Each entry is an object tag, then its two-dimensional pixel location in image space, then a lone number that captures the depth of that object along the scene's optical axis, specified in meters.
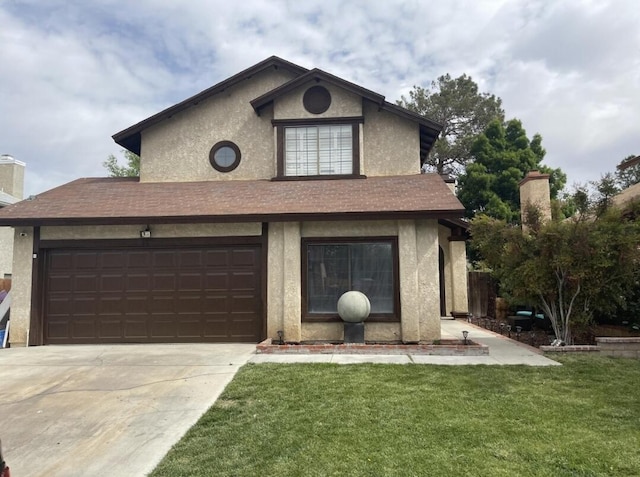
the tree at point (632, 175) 30.45
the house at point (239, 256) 10.22
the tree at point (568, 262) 8.52
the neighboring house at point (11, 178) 21.11
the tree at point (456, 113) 33.00
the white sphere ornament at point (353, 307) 9.73
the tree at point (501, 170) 25.16
